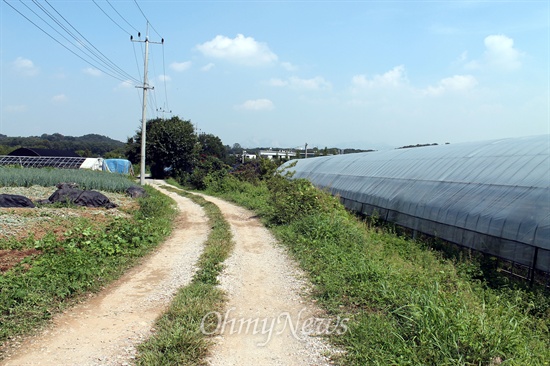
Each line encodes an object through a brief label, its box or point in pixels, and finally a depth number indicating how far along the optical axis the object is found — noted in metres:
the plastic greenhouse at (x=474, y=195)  7.80
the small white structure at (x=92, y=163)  37.42
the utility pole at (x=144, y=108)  25.67
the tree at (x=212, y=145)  79.38
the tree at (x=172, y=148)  45.16
